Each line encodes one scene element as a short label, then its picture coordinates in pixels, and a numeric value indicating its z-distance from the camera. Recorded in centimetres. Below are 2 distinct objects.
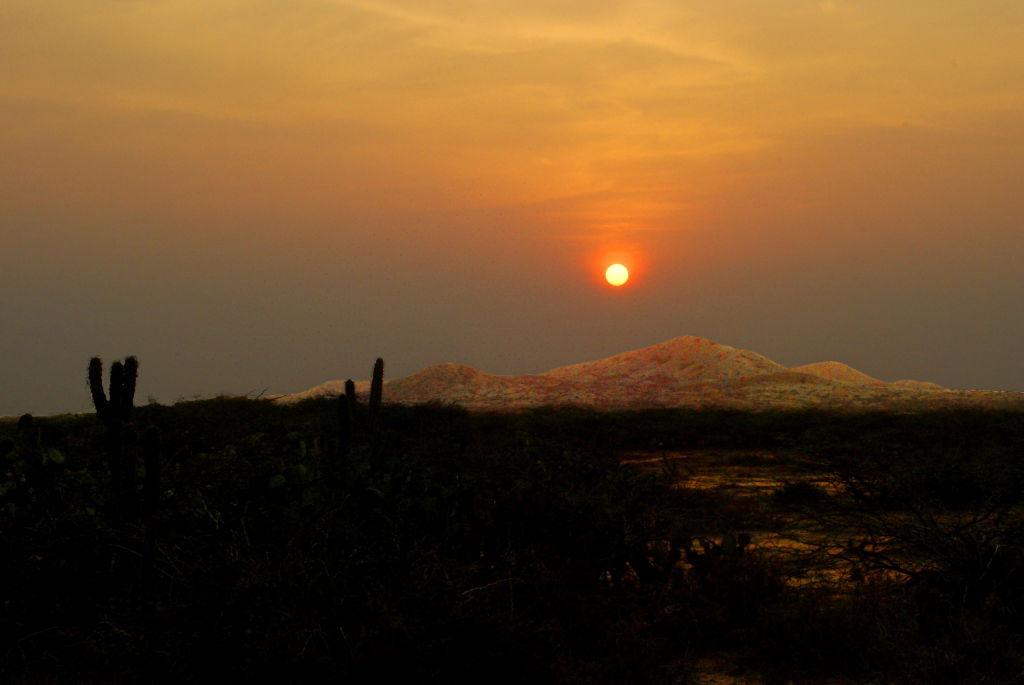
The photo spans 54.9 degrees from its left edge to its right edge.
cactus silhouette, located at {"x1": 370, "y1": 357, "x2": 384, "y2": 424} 2219
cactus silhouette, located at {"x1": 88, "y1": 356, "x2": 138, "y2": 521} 806
